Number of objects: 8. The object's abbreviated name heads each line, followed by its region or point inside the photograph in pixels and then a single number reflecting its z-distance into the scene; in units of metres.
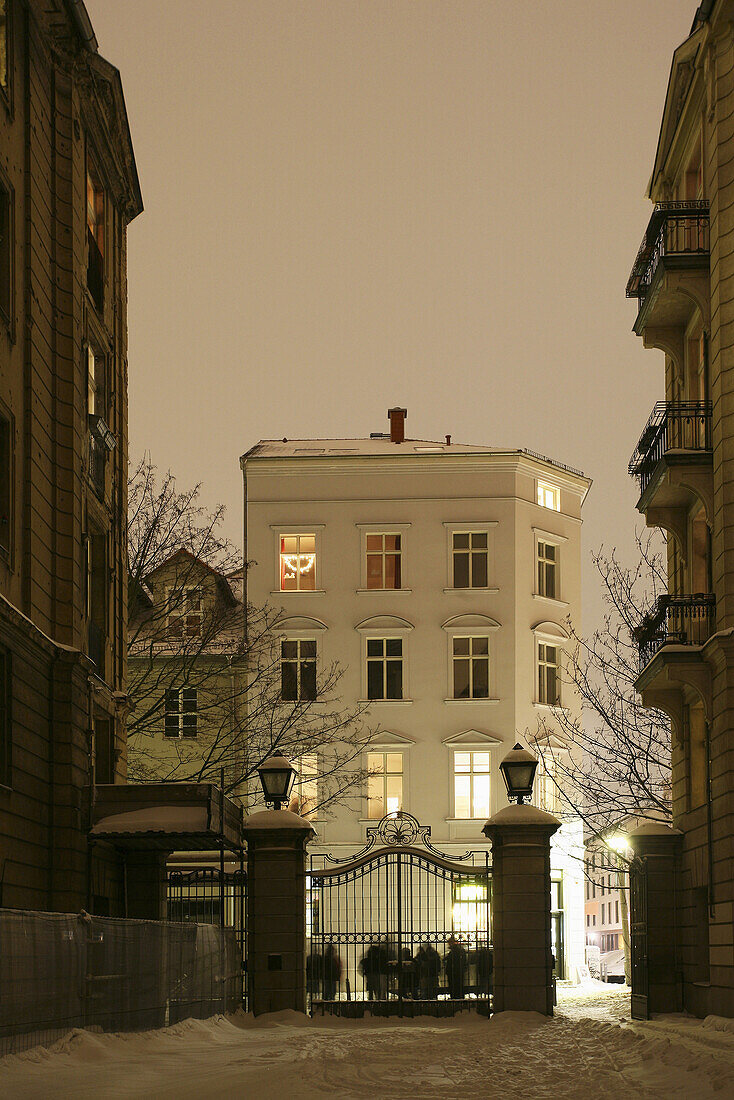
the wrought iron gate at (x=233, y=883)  23.22
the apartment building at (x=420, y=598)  45.56
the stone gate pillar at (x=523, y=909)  22.42
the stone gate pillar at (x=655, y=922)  24.64
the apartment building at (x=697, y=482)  23.80
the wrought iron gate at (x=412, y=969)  23.39
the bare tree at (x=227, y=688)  35.25
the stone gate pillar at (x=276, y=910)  22.39
